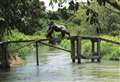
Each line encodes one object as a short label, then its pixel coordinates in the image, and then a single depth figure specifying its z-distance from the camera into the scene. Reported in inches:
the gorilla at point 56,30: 890.1
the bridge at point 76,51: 839.1
